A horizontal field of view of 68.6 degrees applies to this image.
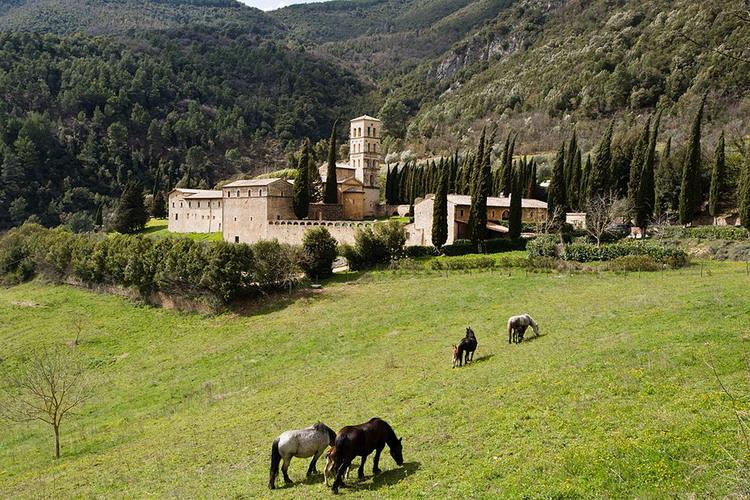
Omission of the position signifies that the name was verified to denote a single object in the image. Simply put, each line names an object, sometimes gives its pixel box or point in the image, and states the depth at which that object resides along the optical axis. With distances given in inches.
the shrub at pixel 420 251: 1941.4
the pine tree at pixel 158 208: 3948.8
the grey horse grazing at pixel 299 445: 472.7
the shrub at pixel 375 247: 1875.0
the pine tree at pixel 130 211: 3324.3
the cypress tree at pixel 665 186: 2155.5
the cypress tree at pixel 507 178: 2577.0
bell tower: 3326.8
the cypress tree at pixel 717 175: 1907.0
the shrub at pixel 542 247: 1626.5
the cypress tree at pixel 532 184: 2859.3
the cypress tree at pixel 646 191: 1857.8
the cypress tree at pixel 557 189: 2041.1
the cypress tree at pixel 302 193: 2498.3
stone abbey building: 2186.3
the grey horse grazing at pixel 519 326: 847.1
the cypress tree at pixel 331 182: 2576.3
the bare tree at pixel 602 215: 1792.0
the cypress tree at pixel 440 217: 1936.5
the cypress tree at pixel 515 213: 1927.7
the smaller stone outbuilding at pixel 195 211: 3078.2
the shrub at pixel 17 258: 2551.7
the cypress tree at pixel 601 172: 2046.0
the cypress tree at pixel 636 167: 1910.7
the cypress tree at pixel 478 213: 1900.8
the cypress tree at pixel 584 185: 2250.2
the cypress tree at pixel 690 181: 1859.0
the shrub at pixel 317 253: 1796.3
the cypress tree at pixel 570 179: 2365.9
